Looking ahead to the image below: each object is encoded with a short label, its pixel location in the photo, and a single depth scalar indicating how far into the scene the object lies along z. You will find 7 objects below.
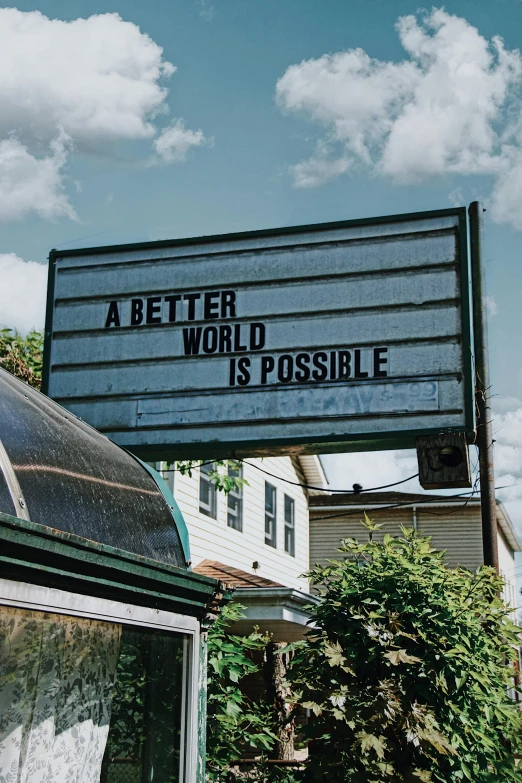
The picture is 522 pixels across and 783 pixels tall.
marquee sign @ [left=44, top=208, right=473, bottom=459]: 7.19
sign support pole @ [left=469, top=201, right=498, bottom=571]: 9.67
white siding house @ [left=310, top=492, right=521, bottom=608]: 27.23
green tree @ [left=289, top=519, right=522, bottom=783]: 6.40
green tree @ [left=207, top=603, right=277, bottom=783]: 8.22
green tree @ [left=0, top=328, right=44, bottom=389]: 11.19
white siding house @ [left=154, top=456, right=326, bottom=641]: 13.21
